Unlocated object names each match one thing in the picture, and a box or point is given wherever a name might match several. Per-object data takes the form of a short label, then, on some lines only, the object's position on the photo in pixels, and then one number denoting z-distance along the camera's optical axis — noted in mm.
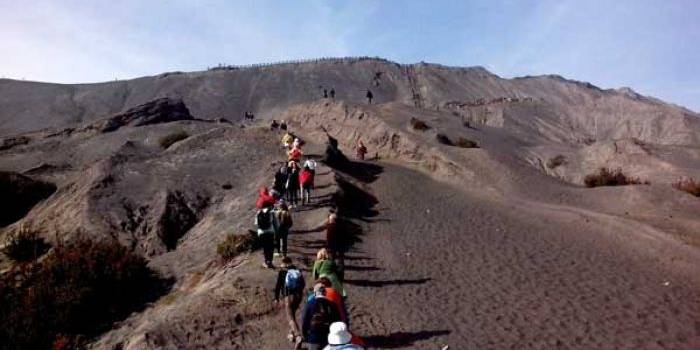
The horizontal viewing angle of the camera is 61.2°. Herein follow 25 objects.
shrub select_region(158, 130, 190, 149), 34438
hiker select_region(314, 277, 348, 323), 8562
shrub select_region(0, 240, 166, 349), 11703
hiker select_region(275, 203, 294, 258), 14242
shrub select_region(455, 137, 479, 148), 36406
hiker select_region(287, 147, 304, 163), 21250
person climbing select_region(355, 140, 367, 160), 32281
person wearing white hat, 6582
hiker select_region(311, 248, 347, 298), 10281
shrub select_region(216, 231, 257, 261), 15523
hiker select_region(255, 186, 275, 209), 14461
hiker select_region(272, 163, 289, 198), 19703
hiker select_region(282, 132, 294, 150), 27711
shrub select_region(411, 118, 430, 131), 36709
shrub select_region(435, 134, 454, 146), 34856
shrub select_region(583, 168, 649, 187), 30125
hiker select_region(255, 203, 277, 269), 13688
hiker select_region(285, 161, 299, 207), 19328
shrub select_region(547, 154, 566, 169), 40531
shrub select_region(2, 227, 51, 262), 18547
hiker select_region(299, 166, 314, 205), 19625
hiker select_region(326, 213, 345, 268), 13789
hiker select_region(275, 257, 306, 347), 10625
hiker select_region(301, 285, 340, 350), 8289
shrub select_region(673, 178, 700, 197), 26797
